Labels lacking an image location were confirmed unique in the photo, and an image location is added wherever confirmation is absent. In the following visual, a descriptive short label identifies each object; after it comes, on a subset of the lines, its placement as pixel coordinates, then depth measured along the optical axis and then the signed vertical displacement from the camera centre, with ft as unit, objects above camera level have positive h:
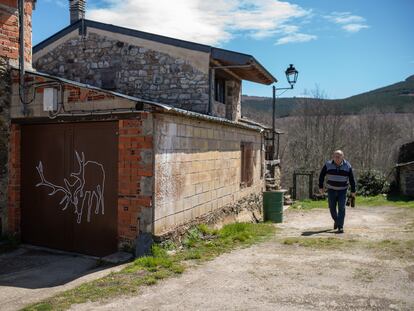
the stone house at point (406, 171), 57.72 -2.13
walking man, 28.32 -1.72
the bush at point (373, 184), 63.82 -4.26
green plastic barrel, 39.06 -4.69
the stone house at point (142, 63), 36.96 +8.36
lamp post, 49.98 +9.98
